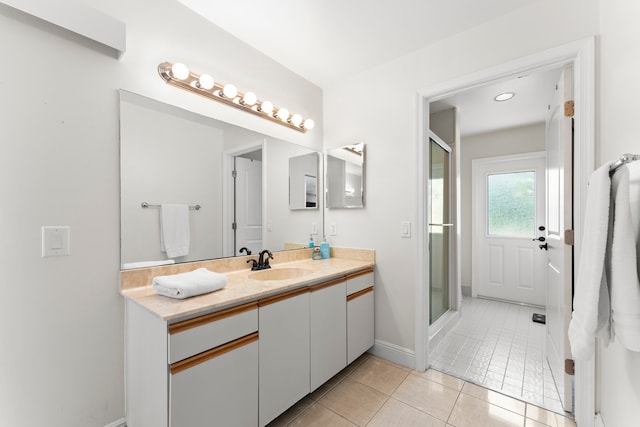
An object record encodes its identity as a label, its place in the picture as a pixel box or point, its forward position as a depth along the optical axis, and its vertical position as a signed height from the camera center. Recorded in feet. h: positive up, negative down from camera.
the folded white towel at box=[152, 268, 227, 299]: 4.00 -1.09
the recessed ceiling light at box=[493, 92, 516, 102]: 8.75 +3.81
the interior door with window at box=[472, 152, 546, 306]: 11.52 -0.63
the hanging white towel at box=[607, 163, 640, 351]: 2.59 -0.58
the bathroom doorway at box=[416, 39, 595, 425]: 4.73 +1.80
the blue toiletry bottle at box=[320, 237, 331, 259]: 8.15 -1.12
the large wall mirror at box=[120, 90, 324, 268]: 4.76 +0.65
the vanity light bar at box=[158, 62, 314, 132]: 5.14 +2.62
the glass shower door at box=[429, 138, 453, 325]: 8.66 -0.52
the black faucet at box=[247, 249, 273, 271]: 6.48 -1.18
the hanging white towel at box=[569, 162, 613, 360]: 2.83 -0.74
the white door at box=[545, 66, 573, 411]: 5.28 -0.54
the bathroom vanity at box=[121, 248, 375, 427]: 3.57 -2.09
